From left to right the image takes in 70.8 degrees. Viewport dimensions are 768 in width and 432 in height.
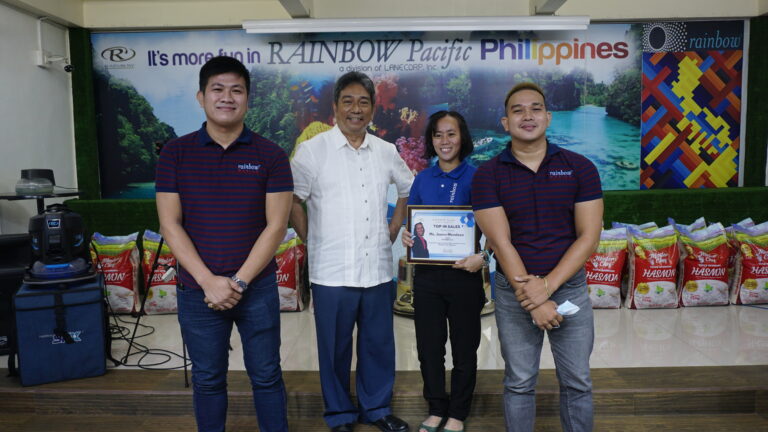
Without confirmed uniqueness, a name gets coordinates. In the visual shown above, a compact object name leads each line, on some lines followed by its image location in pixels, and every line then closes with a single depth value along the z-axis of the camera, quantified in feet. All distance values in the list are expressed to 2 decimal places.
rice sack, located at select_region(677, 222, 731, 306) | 13.47
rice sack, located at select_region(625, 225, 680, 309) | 13.44
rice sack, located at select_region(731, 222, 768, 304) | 13.53
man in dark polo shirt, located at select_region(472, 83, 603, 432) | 6.25
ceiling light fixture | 15.23
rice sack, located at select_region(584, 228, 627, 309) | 13.51
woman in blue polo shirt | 7.69
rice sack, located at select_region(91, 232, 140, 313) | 13.67
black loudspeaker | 10.98
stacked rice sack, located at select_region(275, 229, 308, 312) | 13.69
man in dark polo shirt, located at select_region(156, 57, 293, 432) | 6.49
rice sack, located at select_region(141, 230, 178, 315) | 13.65
